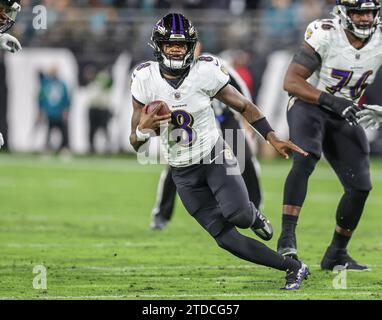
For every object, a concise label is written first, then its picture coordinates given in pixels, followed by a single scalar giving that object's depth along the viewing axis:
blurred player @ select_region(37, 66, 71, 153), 32.81
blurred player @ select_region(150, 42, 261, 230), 16.72
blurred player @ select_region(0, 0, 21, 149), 12.84
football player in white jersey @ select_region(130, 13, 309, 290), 11.87
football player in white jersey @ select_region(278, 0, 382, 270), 13.29
